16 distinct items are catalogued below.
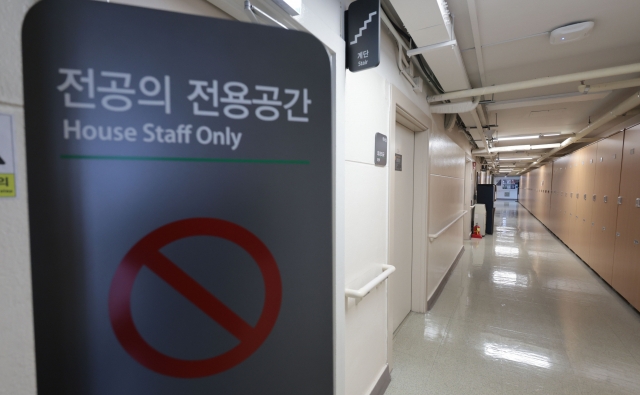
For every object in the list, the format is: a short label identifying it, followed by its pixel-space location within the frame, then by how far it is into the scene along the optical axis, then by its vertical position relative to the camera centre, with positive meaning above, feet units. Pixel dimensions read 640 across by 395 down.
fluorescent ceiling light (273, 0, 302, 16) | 3.62 +2.45
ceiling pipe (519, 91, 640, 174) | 11.46 +3.67
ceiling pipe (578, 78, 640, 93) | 10.01 +3.88
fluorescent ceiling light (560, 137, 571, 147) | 21.65 +3.71
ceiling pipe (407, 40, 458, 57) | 7.21 +3.83
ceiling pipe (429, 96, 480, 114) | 11.38 +3.44
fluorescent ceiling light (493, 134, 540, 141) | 23.04 +4.37
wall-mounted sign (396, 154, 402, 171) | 10.21 +0.92
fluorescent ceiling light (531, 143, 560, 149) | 26.48 +4.04
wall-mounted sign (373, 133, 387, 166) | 6.84 +0.93
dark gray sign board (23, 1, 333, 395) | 1.81 -0.10
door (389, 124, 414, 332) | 10.51 -1.51
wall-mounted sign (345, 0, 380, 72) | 4.65 +2.75
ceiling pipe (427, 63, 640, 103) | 8.67 +3.73
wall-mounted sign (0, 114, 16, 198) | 1.91 +0.18
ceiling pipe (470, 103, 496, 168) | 13.83 +3.64
